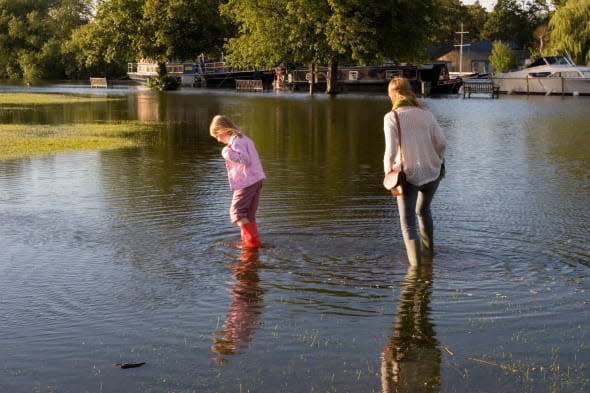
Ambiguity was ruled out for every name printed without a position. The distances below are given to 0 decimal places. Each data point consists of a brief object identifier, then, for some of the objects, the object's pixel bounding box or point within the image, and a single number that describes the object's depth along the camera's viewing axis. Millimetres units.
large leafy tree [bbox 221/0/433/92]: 50781
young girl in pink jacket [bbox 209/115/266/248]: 8844
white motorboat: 59500
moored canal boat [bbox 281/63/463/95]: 66250
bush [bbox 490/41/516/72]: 85938
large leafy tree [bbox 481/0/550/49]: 111062
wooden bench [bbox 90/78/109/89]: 78906
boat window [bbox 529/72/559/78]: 61906
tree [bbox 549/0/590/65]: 66000
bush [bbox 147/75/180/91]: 70438
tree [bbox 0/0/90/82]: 105625
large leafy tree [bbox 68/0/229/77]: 69062
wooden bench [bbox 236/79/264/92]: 70625
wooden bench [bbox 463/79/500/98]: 56519
